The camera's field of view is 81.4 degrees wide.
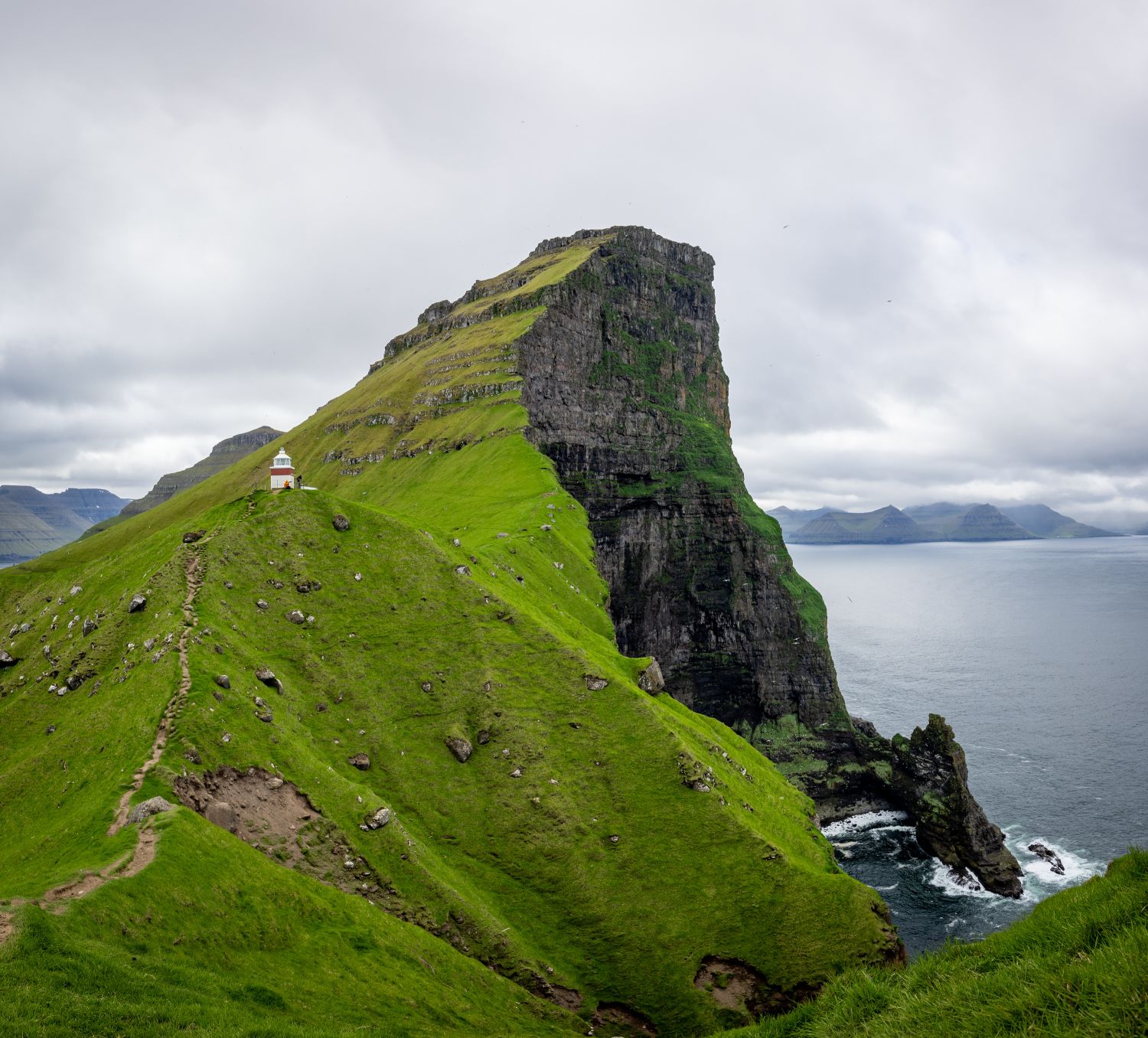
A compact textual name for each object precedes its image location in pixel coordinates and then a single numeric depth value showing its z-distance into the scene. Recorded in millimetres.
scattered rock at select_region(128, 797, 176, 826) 32969
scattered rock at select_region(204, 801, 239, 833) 36719
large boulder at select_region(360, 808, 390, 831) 42531
